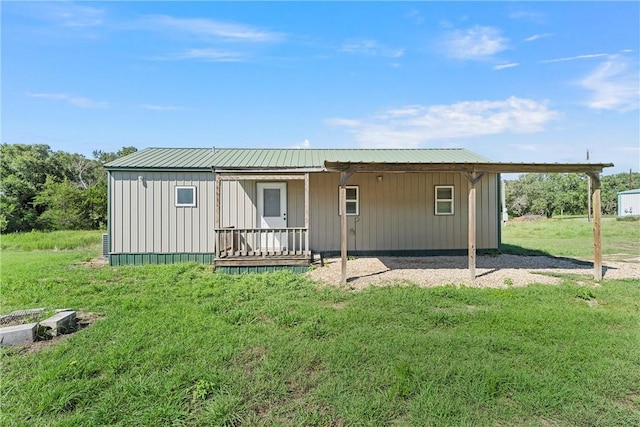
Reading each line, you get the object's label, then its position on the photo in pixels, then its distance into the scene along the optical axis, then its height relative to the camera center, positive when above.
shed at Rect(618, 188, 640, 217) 29.83 +1.32
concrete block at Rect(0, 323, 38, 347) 3.79 -1.32
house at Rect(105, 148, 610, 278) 9.60 +0.30
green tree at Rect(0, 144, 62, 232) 19.78 +2.73
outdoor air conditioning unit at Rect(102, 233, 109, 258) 9.93 -0.76
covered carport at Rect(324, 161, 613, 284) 6.92 +1.03
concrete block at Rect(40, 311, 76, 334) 4.06 -1.27
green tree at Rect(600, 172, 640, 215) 38.75 +3.92
